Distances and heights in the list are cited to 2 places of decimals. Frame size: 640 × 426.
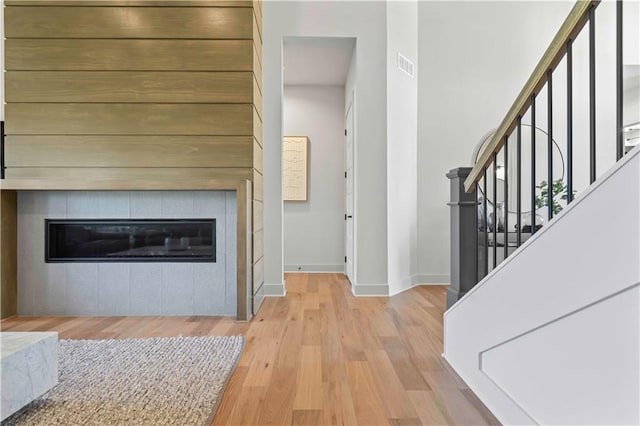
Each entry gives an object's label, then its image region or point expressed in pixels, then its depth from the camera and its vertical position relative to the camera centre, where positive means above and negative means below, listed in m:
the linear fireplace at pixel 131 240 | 3.26 -0.24
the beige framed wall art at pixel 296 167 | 5.41 +0.61
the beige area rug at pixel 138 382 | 1.63 -0.85
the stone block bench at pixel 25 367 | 1.51 -0.64
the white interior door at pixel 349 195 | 4.45 +0.19
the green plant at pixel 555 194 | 3.86 +0.17
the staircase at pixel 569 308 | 0.98 -0.31
